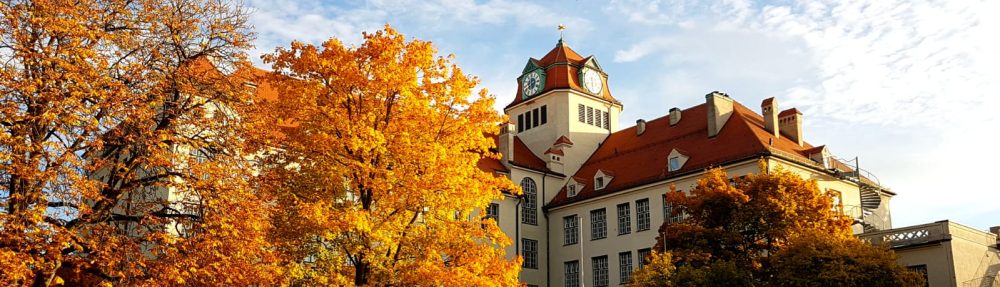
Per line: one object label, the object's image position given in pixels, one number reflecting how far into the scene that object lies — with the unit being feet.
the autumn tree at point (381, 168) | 75.92
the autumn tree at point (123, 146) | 55.16
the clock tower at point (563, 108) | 187.93
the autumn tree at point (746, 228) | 107.14
